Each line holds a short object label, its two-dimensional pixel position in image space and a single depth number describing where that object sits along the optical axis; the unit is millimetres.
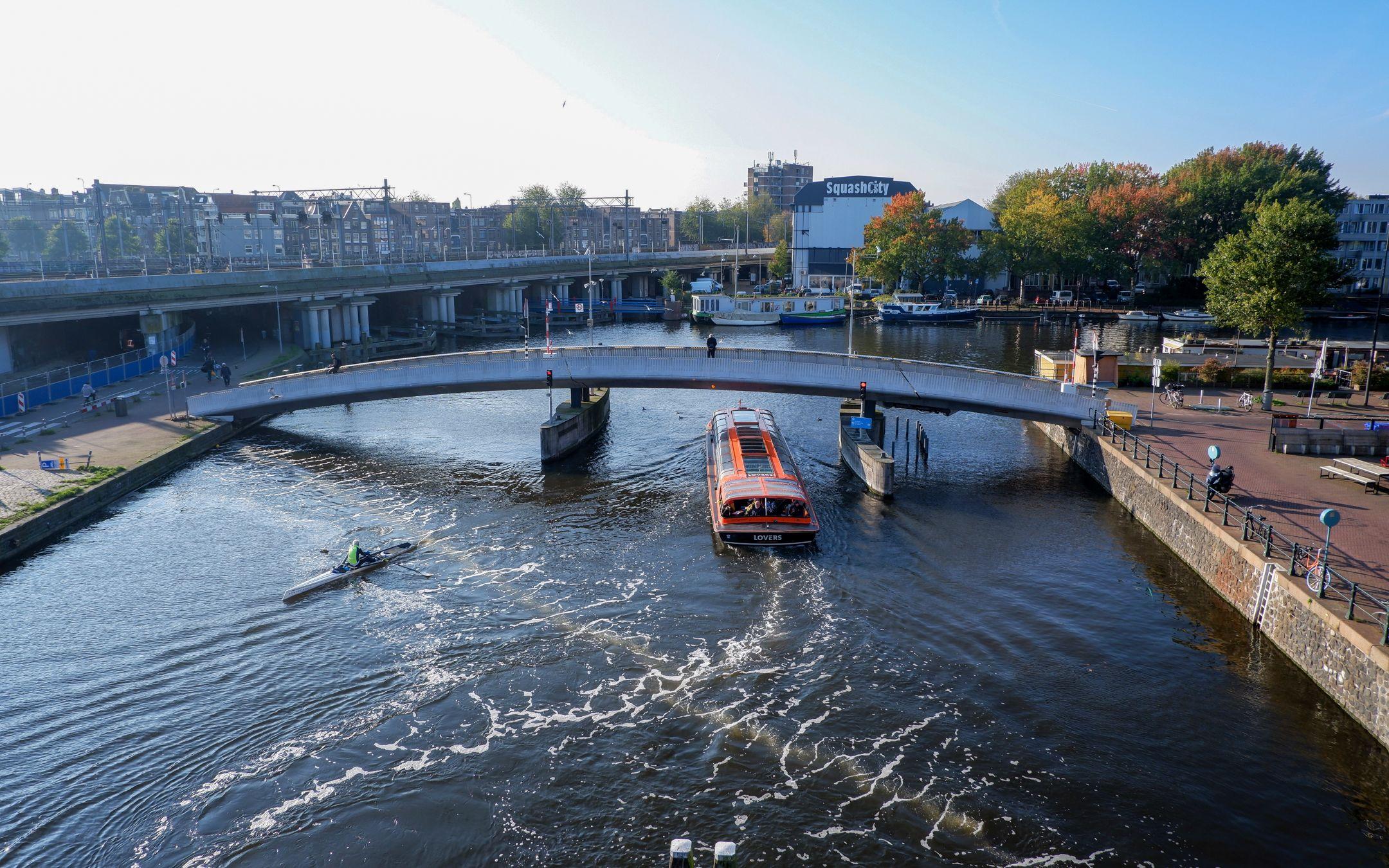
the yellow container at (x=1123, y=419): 39281
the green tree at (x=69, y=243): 128500
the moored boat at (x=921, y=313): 108812
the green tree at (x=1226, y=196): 109000
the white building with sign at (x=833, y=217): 136500
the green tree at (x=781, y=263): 144375
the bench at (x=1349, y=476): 29766
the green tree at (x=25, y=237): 128750
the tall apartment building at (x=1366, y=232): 131875
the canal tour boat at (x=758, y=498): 31047
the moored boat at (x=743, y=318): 108750
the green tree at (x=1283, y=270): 46562
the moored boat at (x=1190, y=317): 102875
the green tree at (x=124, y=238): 129988
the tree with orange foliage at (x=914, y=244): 117500
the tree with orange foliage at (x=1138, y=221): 111062
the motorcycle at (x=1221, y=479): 28781
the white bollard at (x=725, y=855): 13117
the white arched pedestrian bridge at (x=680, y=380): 40719
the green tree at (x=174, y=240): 128000
